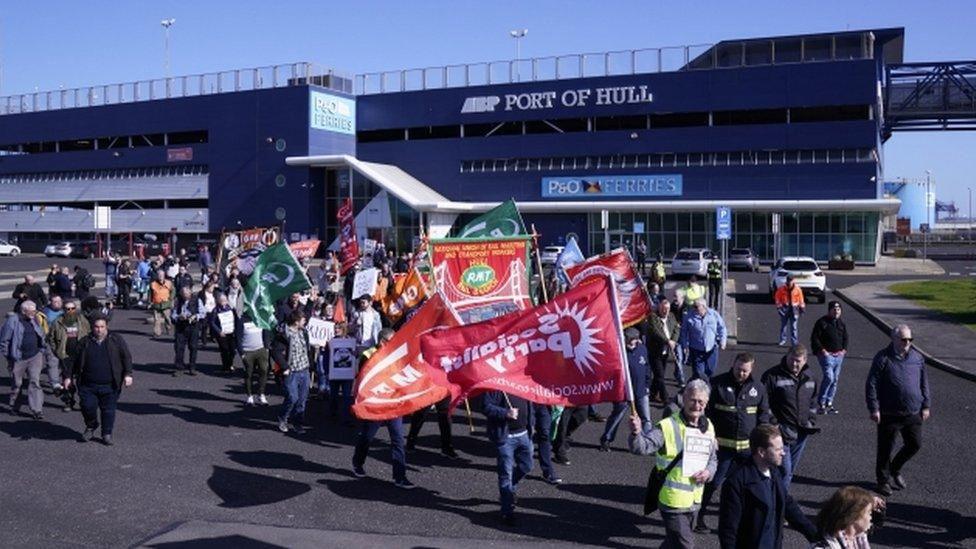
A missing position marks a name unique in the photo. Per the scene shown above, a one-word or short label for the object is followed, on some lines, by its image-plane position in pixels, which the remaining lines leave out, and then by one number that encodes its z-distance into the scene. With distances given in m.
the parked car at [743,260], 49.00
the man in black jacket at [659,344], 14.73
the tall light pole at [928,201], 127.69
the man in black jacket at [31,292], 18.11
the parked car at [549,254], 46.72
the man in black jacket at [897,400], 10.05
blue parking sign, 25.12
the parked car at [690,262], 43.16
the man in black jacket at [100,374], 12.21
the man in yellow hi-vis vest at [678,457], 7.17
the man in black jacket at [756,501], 6.05
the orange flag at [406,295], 17.02
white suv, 32.44
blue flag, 18.53
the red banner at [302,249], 22.95
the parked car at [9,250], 70.28
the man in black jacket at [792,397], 9.30
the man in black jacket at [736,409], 8.66
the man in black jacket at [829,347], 13.89
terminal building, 51.56
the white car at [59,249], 65.00
